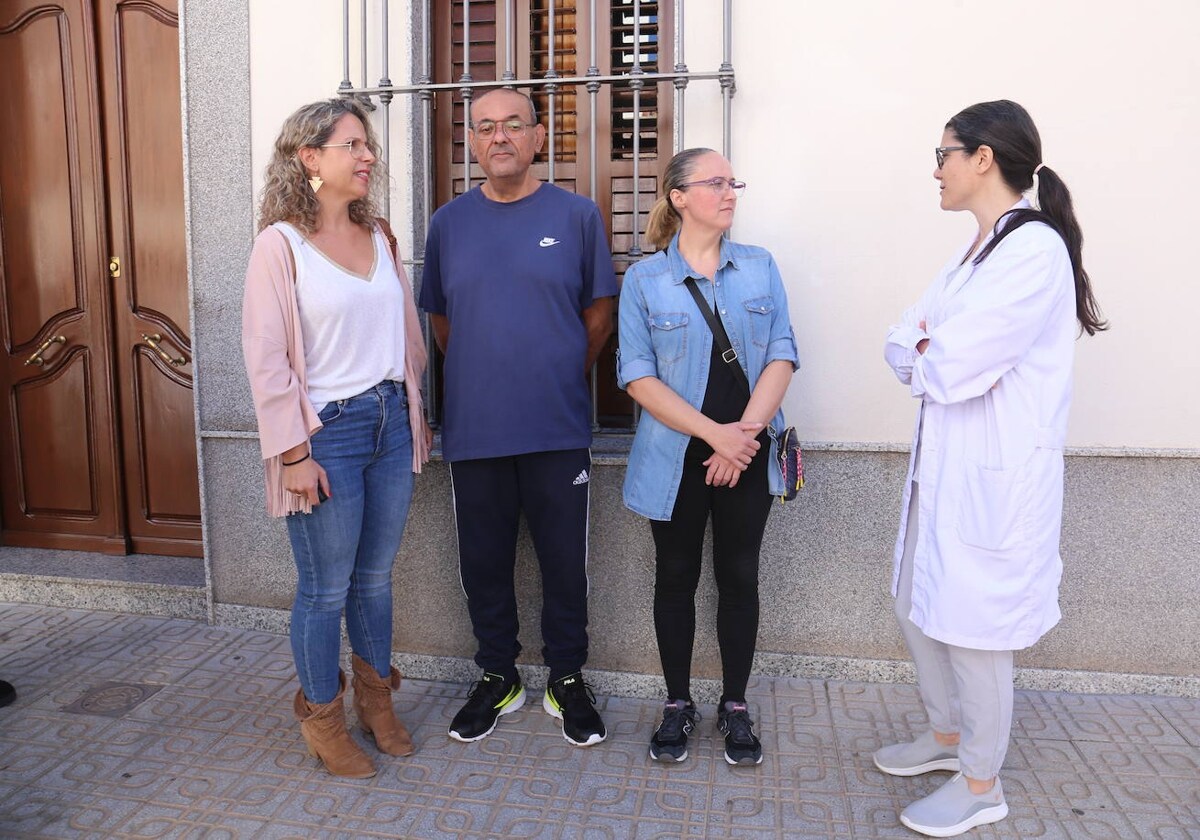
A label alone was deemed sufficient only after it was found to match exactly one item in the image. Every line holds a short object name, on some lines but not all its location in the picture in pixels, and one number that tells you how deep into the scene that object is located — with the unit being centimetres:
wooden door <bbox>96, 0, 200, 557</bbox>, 446
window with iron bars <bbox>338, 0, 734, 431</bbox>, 363
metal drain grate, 344
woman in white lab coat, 236
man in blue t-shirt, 308
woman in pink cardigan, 271
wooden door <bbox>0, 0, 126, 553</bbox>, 462
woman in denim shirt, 296
